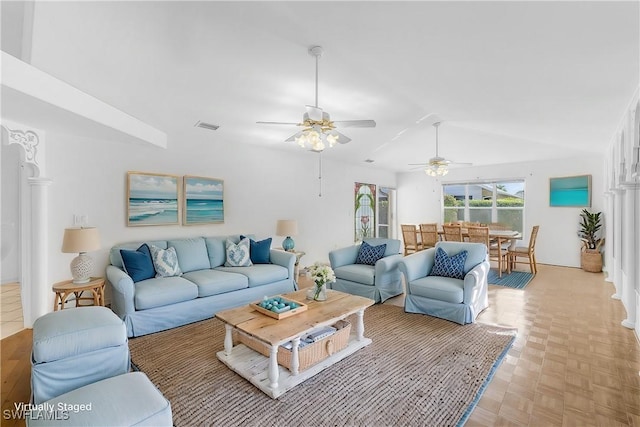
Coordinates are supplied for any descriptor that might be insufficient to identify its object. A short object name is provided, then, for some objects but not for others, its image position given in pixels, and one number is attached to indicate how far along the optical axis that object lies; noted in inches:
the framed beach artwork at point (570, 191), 249.3
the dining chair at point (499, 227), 252.0
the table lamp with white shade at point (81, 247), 123.9
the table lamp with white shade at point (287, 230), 205.3
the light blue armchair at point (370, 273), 162.7
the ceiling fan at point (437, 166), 208.5
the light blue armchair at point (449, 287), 134.1
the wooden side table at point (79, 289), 121.3
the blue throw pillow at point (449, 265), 148.3
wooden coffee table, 88.0
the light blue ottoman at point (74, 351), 71.2
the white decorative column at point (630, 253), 130.3
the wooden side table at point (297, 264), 202.4
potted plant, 232.1
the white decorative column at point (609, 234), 205.4
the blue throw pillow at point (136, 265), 136.3
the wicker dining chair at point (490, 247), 221.8
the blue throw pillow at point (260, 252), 179.8
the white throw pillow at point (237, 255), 170.7
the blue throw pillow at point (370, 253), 177.9
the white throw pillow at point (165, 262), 144.6
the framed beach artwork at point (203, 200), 179.8
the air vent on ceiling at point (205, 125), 167.0
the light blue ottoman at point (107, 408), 53.1
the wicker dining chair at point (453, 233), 240.1
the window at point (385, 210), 342.2
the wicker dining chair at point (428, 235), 256.4
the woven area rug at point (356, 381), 77.5
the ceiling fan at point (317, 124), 107.9
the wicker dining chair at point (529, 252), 228.7
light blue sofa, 124.2
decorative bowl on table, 102.7
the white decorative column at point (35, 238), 128.9
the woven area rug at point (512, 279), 199.9
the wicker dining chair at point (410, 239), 268.5
